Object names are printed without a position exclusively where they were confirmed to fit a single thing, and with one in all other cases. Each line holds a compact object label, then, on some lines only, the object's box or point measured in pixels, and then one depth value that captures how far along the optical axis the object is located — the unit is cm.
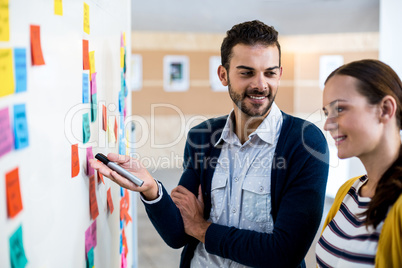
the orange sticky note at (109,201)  148
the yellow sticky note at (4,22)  64
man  123
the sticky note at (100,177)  131
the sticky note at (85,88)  112
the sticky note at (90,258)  119
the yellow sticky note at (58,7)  90
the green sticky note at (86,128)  112
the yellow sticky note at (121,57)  176
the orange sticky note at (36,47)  77
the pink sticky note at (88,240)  118
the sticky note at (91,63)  120
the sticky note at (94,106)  123
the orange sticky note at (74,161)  104
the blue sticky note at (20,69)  71
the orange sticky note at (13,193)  69
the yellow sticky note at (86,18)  114
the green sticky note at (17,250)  71
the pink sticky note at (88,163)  118
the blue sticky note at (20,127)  71
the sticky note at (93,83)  123
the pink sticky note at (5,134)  66
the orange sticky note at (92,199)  122
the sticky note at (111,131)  148
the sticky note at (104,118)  138
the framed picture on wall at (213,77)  702
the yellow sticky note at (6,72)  65
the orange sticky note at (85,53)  112
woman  94
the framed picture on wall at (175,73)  687
